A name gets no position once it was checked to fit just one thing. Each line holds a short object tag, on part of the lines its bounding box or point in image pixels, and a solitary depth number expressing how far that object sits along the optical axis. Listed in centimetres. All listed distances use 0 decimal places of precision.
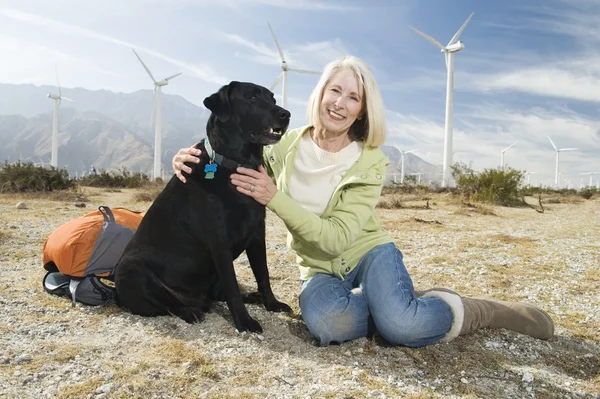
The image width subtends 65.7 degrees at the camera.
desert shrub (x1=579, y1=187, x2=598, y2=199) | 2248
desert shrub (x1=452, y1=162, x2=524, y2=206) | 1382
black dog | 266
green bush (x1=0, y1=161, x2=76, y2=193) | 1206
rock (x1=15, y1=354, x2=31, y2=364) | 227
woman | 261
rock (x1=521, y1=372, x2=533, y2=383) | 221
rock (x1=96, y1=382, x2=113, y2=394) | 195
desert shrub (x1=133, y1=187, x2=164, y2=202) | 1158
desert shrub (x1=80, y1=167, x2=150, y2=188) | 1726
